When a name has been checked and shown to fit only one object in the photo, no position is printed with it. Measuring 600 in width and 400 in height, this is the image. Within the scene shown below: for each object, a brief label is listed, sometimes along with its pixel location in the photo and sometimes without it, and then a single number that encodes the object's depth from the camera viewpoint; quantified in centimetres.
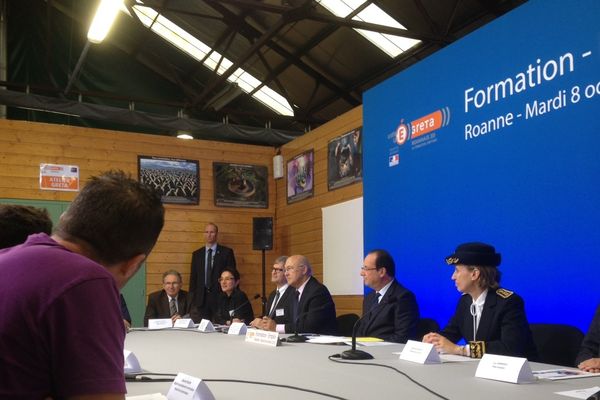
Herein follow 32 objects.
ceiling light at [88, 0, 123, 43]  584
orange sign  703
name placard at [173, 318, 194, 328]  446
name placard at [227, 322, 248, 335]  371
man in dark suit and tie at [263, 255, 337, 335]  424
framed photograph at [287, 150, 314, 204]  750
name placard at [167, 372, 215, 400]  139
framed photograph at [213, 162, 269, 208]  810
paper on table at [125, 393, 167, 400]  143
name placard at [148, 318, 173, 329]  455
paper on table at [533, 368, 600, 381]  183
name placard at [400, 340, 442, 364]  216
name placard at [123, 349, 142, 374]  198
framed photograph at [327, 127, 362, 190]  640
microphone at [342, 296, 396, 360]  223
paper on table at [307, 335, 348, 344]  308
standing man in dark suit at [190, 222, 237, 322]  733
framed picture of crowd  762
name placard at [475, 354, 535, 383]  170
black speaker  760
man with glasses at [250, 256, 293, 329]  484
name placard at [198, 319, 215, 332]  411
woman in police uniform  267
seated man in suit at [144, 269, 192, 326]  600
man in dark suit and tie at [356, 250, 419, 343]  358
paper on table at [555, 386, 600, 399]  149
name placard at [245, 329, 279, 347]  292
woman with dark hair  583
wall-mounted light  804
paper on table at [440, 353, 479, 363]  226
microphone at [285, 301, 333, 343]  418
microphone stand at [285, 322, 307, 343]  316
